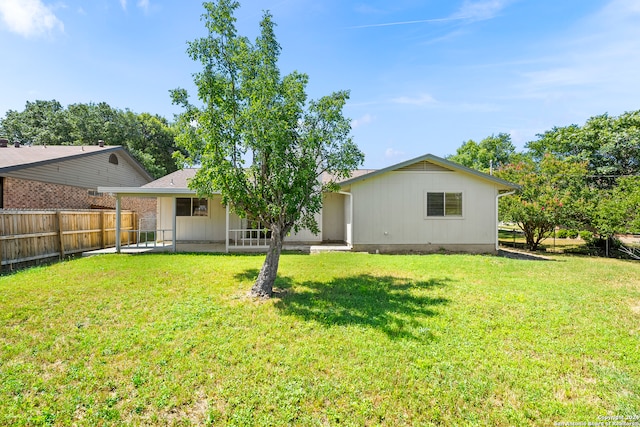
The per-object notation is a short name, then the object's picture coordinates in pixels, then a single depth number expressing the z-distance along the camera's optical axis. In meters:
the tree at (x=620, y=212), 11.82
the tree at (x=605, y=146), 18.92
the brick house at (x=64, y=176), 11.97
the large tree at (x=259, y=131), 5.72
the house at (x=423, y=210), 11.66
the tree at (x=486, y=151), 33.75
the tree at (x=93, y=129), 25.55
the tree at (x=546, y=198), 13.08
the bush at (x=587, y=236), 15.72
